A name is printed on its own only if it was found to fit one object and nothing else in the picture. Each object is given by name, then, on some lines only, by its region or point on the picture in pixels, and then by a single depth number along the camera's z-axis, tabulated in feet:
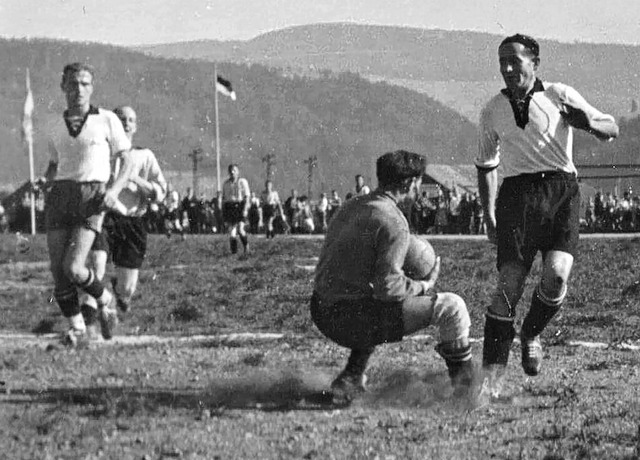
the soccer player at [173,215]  174.09
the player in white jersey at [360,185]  92.53
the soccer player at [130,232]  41.37
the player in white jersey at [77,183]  33.45
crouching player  23.82
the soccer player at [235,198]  89.66
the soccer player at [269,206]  132.57
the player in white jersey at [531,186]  26.48
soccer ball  24.99
